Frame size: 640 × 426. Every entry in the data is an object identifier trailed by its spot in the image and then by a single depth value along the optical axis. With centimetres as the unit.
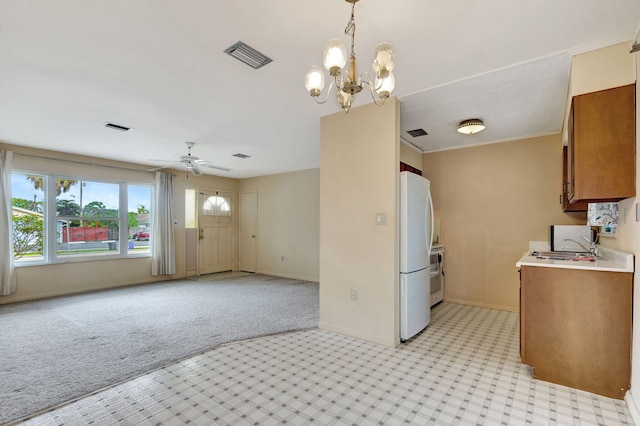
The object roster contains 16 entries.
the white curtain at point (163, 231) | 646
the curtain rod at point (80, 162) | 498
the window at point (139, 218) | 626
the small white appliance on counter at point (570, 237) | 362
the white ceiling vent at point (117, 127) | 394
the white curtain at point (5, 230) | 459
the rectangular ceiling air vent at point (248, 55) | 222
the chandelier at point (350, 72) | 150
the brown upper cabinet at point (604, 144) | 206
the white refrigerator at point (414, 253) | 311
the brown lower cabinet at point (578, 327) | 210
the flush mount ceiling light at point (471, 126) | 366
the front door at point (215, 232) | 751
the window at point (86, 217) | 538
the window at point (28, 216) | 491
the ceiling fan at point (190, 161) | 479
